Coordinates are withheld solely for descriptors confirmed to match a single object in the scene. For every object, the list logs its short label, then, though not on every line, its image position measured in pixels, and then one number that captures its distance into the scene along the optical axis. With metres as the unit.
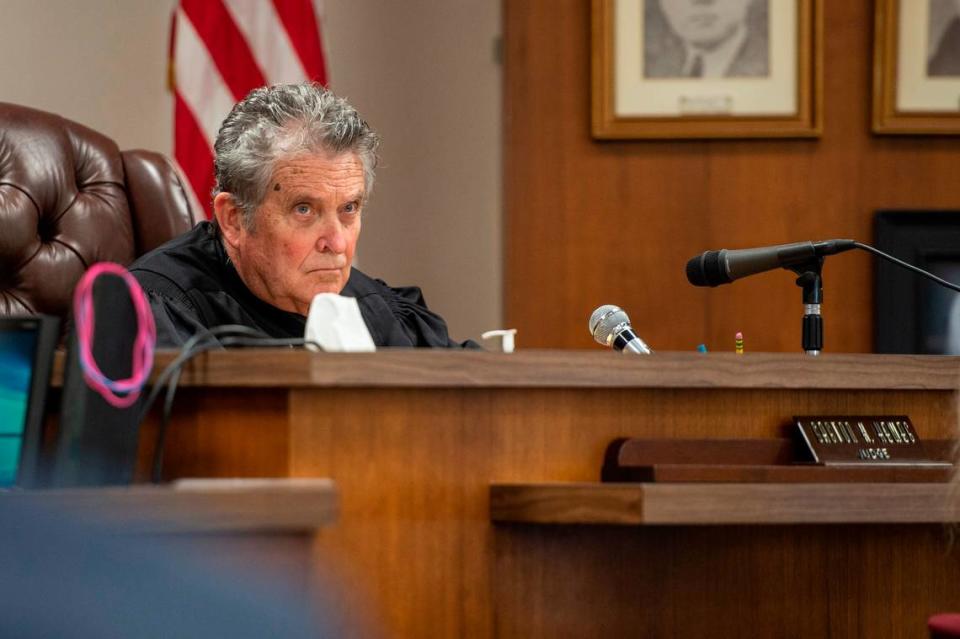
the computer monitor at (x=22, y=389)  5.83
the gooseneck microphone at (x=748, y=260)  6.21
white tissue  5.95
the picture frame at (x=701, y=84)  7.46
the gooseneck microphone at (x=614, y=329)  6.22
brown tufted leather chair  6.52
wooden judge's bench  5.89
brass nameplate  6.00
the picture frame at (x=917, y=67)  7.48
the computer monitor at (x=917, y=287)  7.46
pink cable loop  5.76
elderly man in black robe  6.46
